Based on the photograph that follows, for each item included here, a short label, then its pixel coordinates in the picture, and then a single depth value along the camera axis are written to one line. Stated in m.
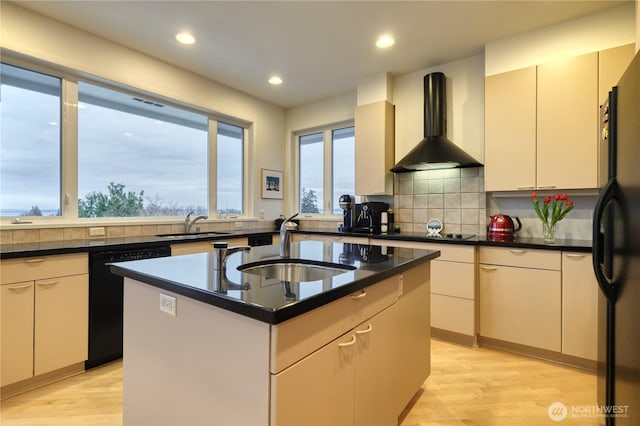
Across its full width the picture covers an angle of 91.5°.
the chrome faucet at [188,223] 3.31
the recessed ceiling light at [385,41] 2.77
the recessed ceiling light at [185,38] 2.71
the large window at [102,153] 2.39
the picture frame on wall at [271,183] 4.32
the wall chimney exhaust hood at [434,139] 2.97
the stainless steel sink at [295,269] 1.44
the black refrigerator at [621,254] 1.07
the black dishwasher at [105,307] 2.19
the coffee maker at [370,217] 3.41
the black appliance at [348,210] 3.62
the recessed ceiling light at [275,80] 3.61
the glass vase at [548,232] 2.54
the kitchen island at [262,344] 0.88
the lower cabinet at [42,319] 1.87
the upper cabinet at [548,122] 2.37
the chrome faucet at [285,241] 1.73
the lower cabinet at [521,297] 2.33
